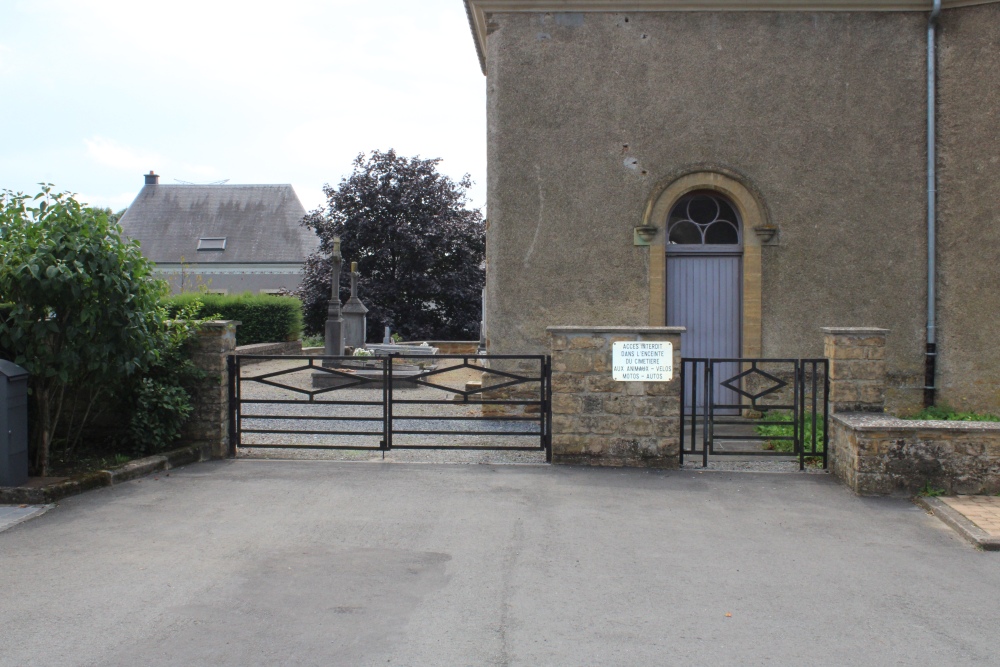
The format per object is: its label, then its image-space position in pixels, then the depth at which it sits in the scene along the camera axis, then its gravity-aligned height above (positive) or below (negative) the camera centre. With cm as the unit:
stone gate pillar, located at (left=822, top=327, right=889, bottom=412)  813 -39
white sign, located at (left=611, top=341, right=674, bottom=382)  807 -32
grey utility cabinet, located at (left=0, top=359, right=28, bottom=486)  676 -84
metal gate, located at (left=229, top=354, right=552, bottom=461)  859 -123
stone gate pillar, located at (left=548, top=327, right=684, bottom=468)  814 -79
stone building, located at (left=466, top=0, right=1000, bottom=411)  1132 +223
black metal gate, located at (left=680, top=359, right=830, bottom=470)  816 -101
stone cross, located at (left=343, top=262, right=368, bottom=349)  2056 +5
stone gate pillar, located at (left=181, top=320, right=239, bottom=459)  863 -75
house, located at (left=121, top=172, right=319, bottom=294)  4375 +505
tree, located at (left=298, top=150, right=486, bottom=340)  2788 +267
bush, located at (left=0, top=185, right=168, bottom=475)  695 +23
